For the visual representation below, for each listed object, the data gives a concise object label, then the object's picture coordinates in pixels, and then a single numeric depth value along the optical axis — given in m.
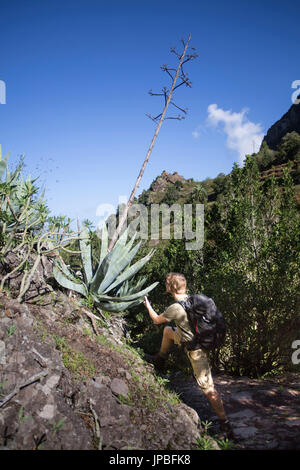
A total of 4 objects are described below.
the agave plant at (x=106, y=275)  3.89
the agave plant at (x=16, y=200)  2.90
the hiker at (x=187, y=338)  2.54
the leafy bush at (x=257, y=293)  3.78
